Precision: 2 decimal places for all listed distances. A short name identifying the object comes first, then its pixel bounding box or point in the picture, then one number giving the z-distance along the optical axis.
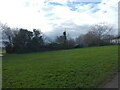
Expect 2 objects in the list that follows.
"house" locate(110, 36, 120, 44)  34.12
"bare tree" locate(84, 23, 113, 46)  34.08
